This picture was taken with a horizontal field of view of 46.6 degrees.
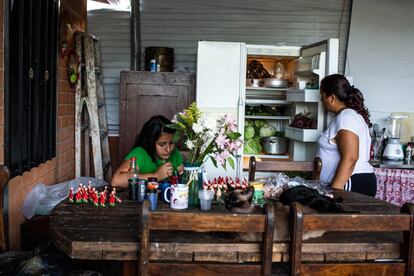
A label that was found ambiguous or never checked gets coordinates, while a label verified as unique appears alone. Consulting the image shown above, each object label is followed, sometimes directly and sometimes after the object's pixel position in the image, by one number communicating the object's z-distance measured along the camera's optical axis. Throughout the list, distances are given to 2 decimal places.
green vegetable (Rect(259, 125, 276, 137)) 5.59
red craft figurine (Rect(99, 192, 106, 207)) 2.65
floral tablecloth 4.93
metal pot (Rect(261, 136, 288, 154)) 5.40
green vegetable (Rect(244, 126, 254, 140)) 5.57
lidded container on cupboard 5.59
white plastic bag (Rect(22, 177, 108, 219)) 3.43
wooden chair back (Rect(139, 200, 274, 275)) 1.76
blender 5.08
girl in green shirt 3.45
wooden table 1.93
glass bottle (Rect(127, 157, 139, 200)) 2.79
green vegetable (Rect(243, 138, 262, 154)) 5.49
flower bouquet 2.51
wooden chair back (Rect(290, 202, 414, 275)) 1.79
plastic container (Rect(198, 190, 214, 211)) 2.43
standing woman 3.44
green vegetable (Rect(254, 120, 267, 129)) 5.66
